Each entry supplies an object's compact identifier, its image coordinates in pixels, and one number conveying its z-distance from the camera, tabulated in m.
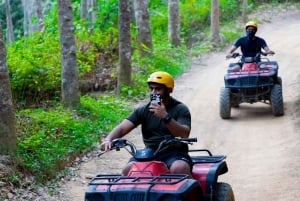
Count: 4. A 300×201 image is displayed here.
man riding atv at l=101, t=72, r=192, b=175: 5.61
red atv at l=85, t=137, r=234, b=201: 4.91
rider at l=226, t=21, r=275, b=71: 13.06
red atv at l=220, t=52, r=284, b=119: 12.63
